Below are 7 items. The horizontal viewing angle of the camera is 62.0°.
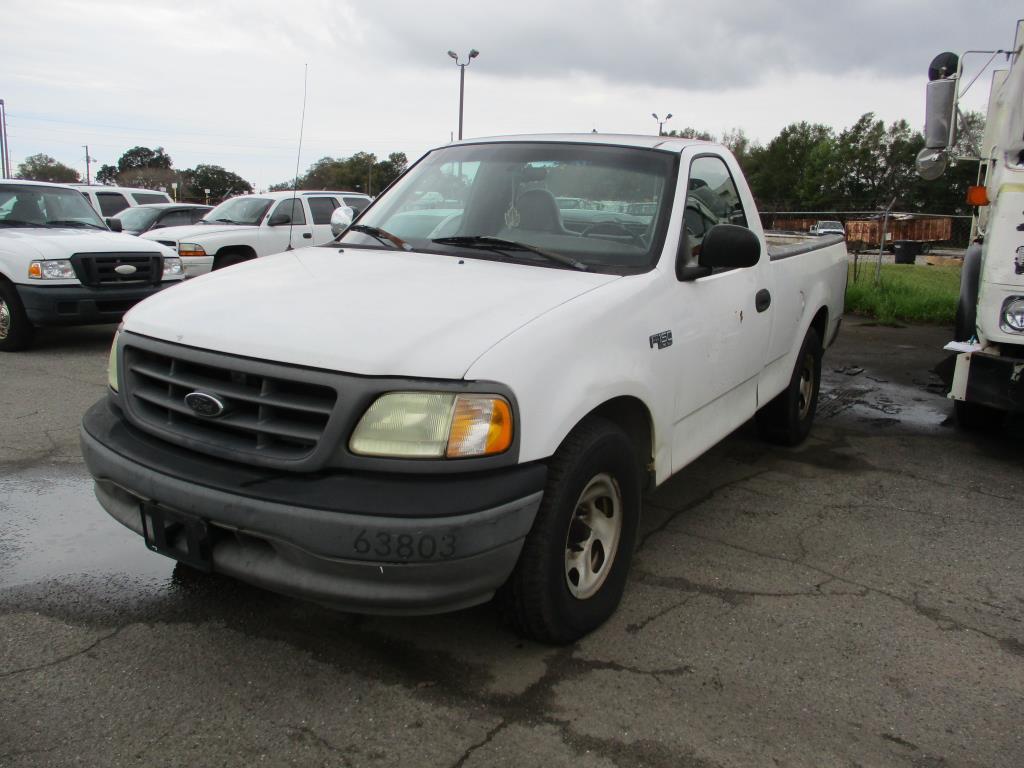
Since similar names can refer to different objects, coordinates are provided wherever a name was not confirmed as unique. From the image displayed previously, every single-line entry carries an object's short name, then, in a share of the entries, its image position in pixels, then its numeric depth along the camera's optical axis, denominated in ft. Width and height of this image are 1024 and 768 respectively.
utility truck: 16.40
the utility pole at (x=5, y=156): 173.28
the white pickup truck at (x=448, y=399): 8.35
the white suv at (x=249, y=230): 39.99
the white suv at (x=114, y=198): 55.21
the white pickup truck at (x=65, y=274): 27.86
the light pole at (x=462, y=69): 101.74
